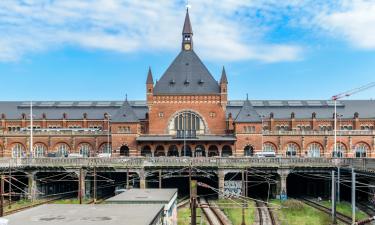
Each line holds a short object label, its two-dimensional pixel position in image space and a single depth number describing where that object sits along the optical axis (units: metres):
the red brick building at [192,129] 76.94
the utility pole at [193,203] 18.24
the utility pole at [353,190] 32.94
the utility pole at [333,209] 37.62
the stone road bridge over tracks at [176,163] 54.69
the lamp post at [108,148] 82.59
